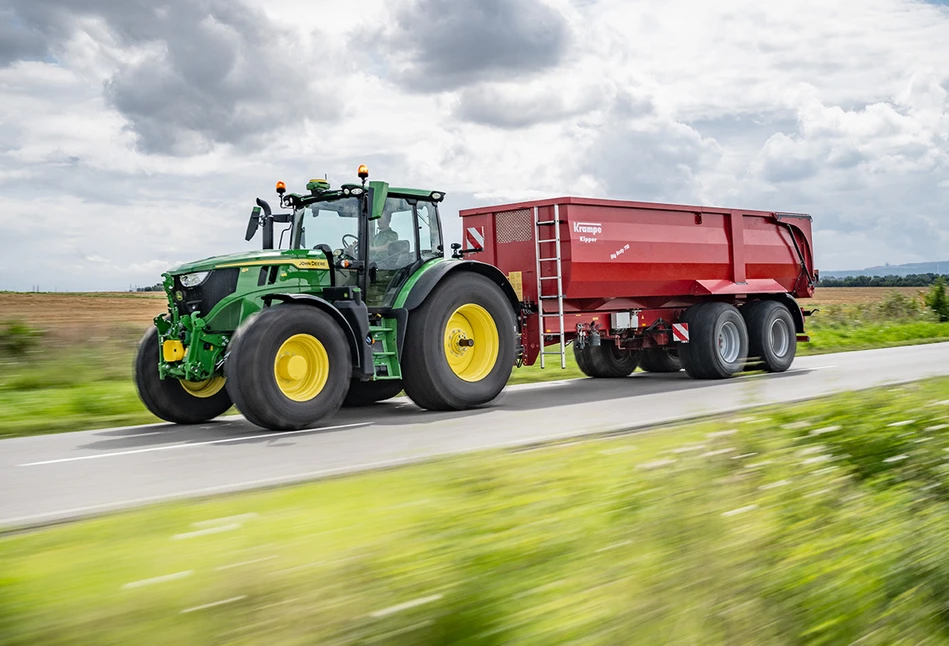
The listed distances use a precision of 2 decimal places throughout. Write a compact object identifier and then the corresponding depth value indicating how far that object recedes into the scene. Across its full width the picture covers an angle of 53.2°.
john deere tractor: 9.24
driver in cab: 10.96
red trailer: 13.00
